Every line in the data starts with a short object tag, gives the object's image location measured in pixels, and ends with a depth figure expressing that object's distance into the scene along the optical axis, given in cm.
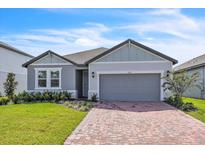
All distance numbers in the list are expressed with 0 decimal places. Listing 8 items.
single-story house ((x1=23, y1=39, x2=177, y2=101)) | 1268
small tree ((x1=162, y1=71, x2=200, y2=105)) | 1125
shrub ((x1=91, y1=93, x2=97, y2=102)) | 1270
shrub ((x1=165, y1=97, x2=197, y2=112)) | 983
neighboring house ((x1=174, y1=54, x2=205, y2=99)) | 1532
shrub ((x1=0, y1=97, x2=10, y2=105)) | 1166
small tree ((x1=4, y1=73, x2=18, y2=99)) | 1461
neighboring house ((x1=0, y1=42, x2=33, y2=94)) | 1629
